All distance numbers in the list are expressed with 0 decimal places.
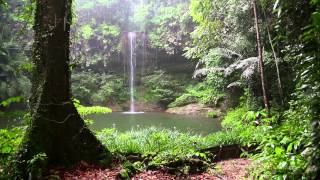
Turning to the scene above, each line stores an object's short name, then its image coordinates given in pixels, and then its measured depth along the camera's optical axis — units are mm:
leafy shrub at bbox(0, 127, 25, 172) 3694
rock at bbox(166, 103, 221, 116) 18844
